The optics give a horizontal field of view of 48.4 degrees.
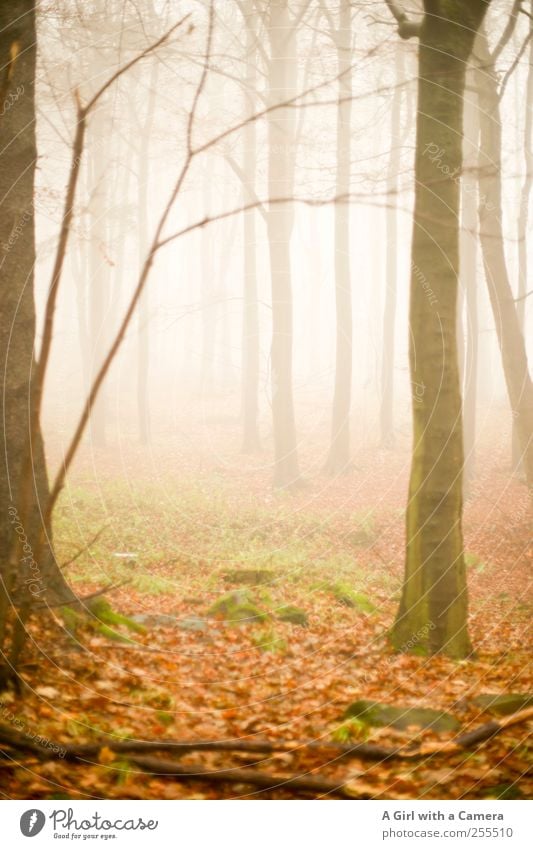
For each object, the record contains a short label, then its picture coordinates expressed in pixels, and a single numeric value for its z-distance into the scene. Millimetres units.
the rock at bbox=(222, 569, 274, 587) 7878
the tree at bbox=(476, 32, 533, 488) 10109
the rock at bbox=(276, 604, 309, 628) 6637
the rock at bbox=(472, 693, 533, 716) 4406
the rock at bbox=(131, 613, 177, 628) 6031
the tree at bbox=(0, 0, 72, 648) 4566
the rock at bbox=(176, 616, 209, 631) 6195
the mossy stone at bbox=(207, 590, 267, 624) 6586
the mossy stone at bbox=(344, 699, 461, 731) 4297
